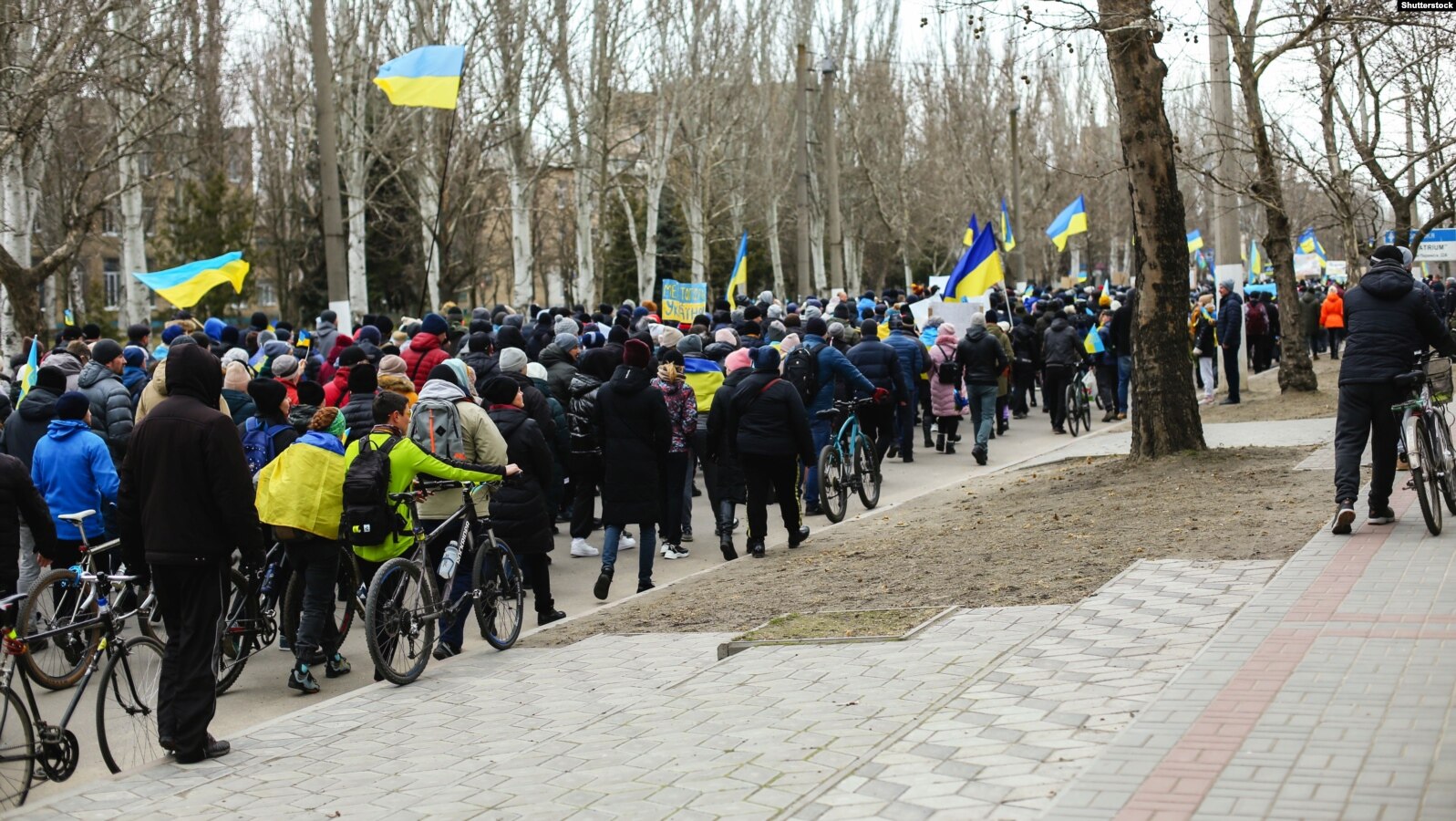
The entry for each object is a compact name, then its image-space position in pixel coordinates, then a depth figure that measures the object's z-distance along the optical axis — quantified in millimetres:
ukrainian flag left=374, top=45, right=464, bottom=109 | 20719
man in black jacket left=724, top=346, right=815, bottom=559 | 12977
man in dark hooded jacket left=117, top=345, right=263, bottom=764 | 7391
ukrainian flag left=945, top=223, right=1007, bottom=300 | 24469
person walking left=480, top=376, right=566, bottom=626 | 10406
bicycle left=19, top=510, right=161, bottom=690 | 8930
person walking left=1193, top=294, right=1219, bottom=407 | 24438
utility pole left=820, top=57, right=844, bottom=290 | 35219
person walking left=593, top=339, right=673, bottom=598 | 11883
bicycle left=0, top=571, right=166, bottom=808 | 6797
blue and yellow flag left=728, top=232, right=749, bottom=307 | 26906
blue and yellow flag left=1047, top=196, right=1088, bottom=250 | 33875
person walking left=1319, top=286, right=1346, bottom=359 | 38000
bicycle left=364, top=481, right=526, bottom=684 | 8859
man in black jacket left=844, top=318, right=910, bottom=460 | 17359
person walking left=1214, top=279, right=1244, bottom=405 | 24375
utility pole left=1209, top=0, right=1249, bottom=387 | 21828
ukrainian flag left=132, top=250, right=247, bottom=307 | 18656
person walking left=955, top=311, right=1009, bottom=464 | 19922
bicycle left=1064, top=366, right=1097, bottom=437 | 23438
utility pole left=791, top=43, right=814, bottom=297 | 32969
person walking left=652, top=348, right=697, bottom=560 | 13312
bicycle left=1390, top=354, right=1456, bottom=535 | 10359
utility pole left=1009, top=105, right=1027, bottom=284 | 49812
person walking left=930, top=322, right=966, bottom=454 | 20453
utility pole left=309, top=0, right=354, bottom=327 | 19344
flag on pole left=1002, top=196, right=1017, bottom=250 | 37406
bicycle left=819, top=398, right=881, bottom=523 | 15445
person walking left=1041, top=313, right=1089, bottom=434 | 23172
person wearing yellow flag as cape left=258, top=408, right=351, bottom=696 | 9359
